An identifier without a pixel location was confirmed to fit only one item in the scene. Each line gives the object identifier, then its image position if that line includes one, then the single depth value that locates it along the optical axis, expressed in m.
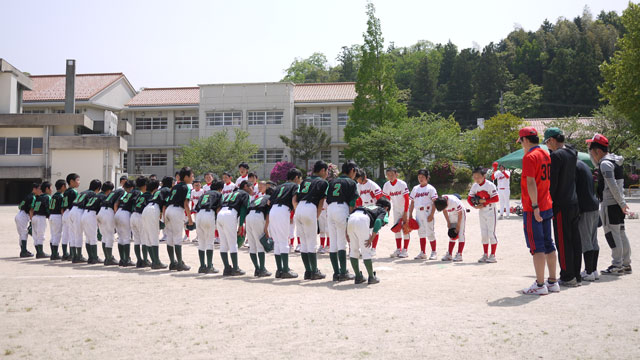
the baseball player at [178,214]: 10.46
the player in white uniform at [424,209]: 12.06
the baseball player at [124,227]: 11.41
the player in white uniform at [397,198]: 12.53
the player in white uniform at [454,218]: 11.47
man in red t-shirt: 7.16
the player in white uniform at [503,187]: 20.97
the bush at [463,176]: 40.88
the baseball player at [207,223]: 10.10
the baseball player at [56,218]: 12.63
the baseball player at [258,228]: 9.74
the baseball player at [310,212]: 9.18
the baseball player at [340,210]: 8.84
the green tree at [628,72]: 35.06
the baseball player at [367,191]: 12.52
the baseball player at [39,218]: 13.02
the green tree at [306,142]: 46.56
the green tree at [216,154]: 43.00
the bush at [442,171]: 40.66
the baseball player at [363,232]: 8.55
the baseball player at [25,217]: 13.23
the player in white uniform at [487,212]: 11.34
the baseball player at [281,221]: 9.38
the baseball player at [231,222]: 9.88
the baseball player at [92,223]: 11.95
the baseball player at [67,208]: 12.49
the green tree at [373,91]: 43.22
